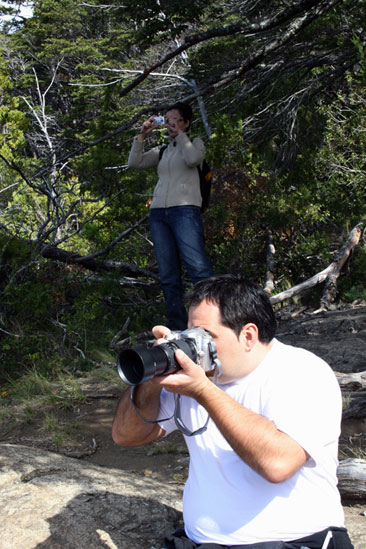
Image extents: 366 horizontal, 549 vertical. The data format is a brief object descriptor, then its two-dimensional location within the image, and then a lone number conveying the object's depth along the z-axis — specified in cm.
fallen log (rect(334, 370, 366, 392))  381
